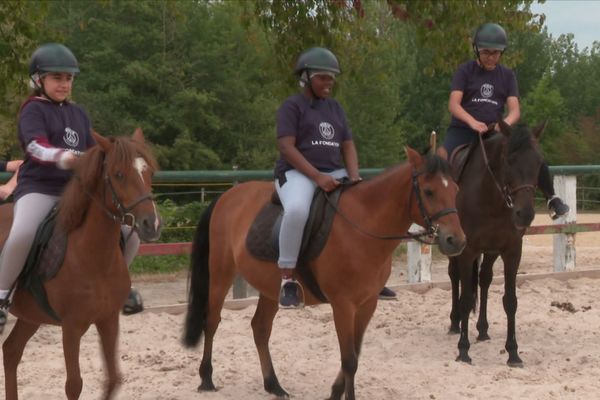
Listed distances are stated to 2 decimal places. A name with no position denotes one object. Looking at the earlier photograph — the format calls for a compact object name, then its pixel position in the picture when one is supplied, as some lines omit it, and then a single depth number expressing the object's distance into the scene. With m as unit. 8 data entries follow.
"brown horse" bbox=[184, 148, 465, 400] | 10.48
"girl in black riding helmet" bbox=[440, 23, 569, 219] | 15.27
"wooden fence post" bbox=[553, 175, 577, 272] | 22.27
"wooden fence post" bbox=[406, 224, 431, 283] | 19.92
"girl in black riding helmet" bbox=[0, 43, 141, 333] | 9.66
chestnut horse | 9.12
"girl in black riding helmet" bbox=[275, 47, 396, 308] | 11.23
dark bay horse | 13.60
